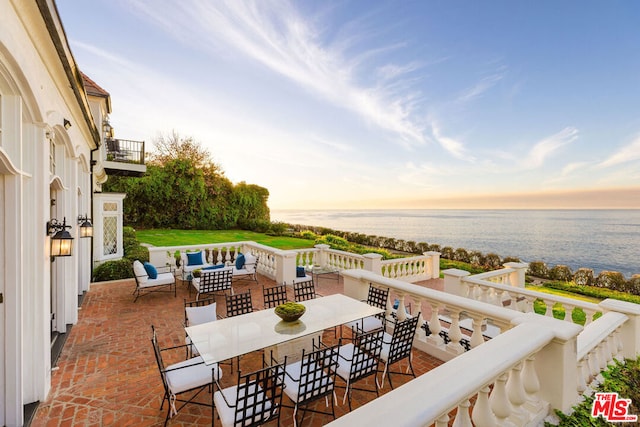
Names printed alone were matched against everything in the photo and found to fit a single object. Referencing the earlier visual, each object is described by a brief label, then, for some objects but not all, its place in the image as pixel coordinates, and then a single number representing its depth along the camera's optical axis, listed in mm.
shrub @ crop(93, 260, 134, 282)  9055
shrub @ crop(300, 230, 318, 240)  21375
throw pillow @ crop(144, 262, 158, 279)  7488
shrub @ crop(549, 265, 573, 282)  12469
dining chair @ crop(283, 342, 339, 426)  2680
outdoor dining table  3135
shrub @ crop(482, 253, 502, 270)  13430
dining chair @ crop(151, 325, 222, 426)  2898
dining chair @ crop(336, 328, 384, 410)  3088
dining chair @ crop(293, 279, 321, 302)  5918
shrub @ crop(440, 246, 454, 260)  16109
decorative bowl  3801
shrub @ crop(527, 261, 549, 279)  13133
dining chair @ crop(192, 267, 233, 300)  7016
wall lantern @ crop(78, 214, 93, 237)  6145
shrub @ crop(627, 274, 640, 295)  10276
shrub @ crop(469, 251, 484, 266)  14512
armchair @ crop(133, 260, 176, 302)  7176
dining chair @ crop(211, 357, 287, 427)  2371
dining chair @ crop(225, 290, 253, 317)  4637
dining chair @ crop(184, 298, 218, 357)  4258
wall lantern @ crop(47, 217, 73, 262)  3818
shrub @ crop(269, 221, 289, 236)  24194
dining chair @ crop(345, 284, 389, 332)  4562
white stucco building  2676
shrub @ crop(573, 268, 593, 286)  11711
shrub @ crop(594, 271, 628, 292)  10820
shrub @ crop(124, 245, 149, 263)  10973
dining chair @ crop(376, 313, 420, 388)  3389
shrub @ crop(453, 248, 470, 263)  15260
